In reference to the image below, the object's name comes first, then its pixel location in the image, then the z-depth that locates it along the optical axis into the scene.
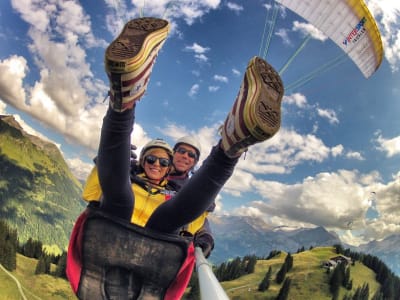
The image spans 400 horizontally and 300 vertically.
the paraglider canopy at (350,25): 9.68
